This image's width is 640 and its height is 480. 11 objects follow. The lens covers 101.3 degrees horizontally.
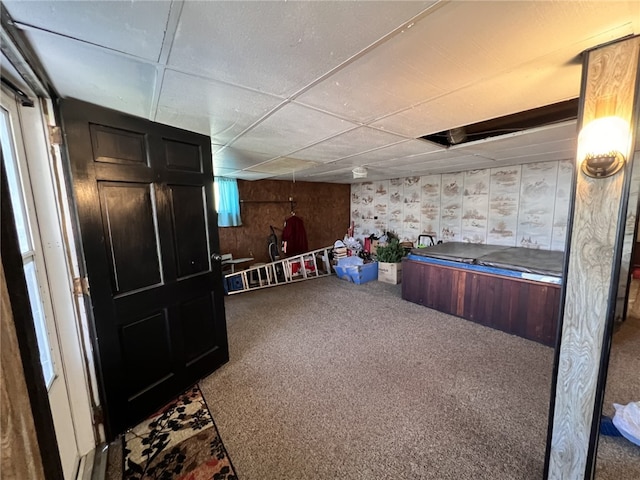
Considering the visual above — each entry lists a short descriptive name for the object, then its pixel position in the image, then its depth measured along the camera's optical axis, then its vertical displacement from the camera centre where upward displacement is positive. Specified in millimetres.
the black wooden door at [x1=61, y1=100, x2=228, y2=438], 1516 -224
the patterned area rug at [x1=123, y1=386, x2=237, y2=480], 1464 -1428
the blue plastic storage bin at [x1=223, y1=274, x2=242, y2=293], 4480 -1233
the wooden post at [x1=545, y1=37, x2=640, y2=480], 982 -312
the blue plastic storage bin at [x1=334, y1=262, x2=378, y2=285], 4777 -1191
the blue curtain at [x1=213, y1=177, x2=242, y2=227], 4625 +188
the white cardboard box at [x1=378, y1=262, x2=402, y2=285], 4688 -1168
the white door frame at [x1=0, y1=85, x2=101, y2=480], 1312 -324
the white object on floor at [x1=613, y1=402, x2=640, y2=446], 1531 -1330
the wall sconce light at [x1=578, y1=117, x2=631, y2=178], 967 +206
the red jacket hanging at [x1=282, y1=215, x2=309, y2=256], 5496 -557
